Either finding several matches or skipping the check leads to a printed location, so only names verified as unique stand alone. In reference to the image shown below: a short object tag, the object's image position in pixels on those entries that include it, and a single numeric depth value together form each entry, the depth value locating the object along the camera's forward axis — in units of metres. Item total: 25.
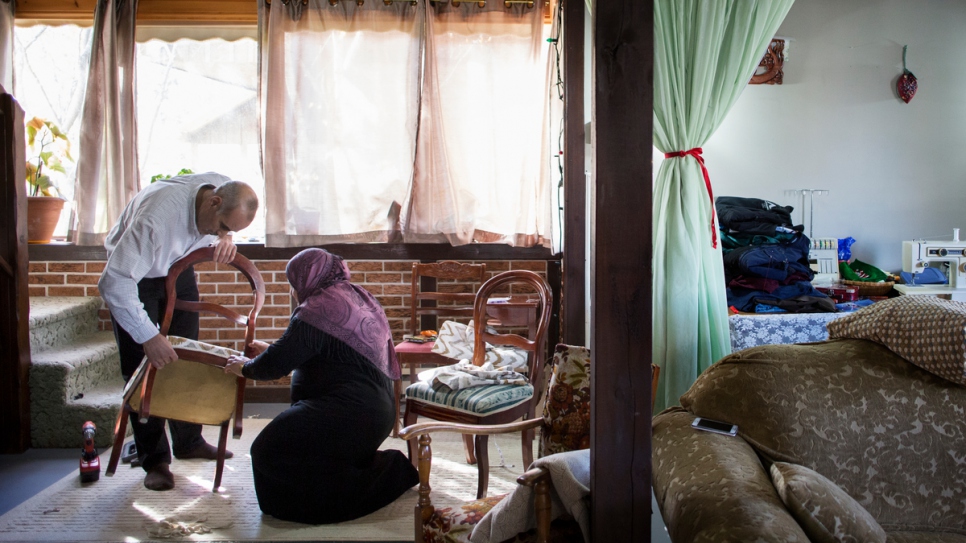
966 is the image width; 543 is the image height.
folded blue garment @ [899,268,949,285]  3.99
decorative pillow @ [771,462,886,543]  1.39
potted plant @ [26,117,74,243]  4.18
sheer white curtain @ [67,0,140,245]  4.27
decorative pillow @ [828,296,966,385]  1.83
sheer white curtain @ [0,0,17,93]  4.31
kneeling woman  2.64
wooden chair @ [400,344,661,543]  1.65
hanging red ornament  4.43
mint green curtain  2.77
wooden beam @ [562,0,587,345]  3.57
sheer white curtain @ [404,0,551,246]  4.36
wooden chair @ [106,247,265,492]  2.87
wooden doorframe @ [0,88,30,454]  3.59
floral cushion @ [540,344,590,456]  2.13
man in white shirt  2.82
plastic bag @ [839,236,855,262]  4.32
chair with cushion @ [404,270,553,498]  2.77
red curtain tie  2.84
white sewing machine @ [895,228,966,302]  3.89
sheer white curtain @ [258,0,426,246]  4.32
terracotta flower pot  4.21
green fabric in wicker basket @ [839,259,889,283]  4.17
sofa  1.83
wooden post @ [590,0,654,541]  1.56
